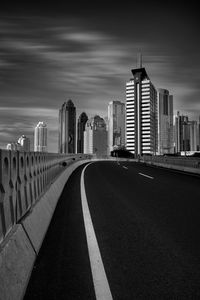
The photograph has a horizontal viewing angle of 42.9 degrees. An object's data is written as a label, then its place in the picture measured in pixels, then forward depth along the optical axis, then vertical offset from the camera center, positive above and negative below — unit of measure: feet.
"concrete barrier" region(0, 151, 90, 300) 8.00 -3.45
